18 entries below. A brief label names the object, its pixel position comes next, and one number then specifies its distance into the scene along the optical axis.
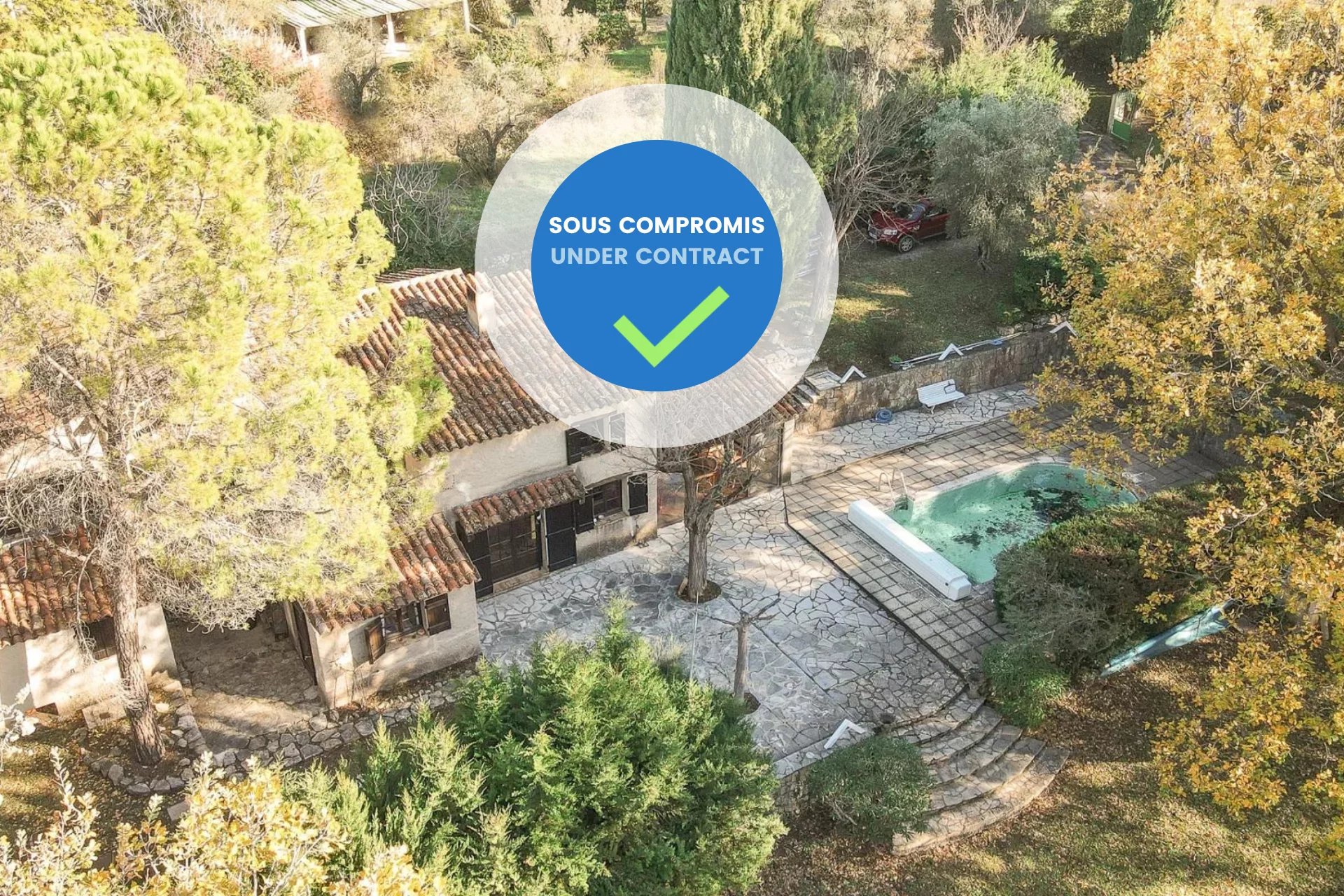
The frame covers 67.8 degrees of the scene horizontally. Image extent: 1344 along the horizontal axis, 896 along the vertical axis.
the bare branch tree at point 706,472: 20.67
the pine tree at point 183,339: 11.84
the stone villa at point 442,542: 17.42
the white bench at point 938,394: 29.64
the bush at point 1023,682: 19.19
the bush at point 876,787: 16.70
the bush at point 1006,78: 36.12
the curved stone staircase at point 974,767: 17.88
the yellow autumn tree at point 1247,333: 15.95
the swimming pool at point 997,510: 24.88
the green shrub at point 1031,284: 32.69
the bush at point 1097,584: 19.66
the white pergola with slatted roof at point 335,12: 42.03
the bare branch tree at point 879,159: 31.00
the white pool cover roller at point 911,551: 22.44
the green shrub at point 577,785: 13.66
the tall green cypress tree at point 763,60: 26.44
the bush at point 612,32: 49.81
